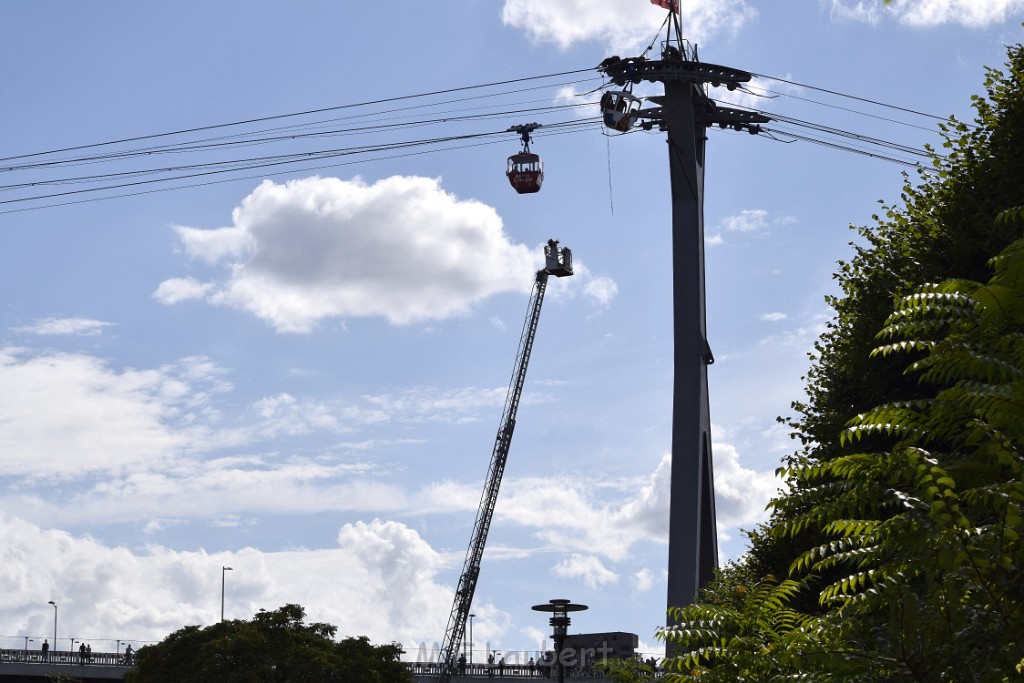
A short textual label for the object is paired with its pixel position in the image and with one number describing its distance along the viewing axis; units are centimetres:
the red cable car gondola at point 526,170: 7794
